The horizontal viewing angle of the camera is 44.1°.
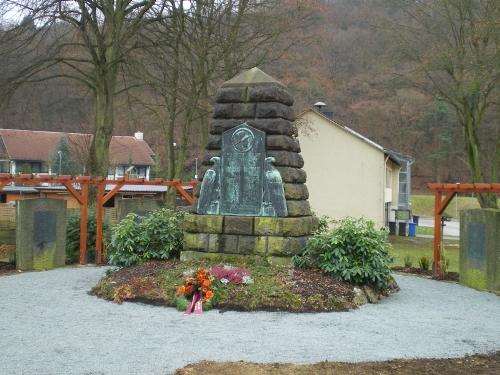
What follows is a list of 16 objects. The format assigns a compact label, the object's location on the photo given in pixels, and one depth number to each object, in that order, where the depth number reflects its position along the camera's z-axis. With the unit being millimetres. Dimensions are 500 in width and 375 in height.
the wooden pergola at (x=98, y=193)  14789
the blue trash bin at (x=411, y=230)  38344
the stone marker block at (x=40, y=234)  13367
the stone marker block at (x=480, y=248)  11320
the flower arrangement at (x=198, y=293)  8688
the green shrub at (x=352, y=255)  9977
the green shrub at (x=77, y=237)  15375
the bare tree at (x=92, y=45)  17812
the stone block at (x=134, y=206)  16016
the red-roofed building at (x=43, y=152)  60681
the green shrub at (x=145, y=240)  11367
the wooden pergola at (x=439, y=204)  13258
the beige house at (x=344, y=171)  33875
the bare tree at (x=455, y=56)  22875
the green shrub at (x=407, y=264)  15238
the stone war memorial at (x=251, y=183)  10734
